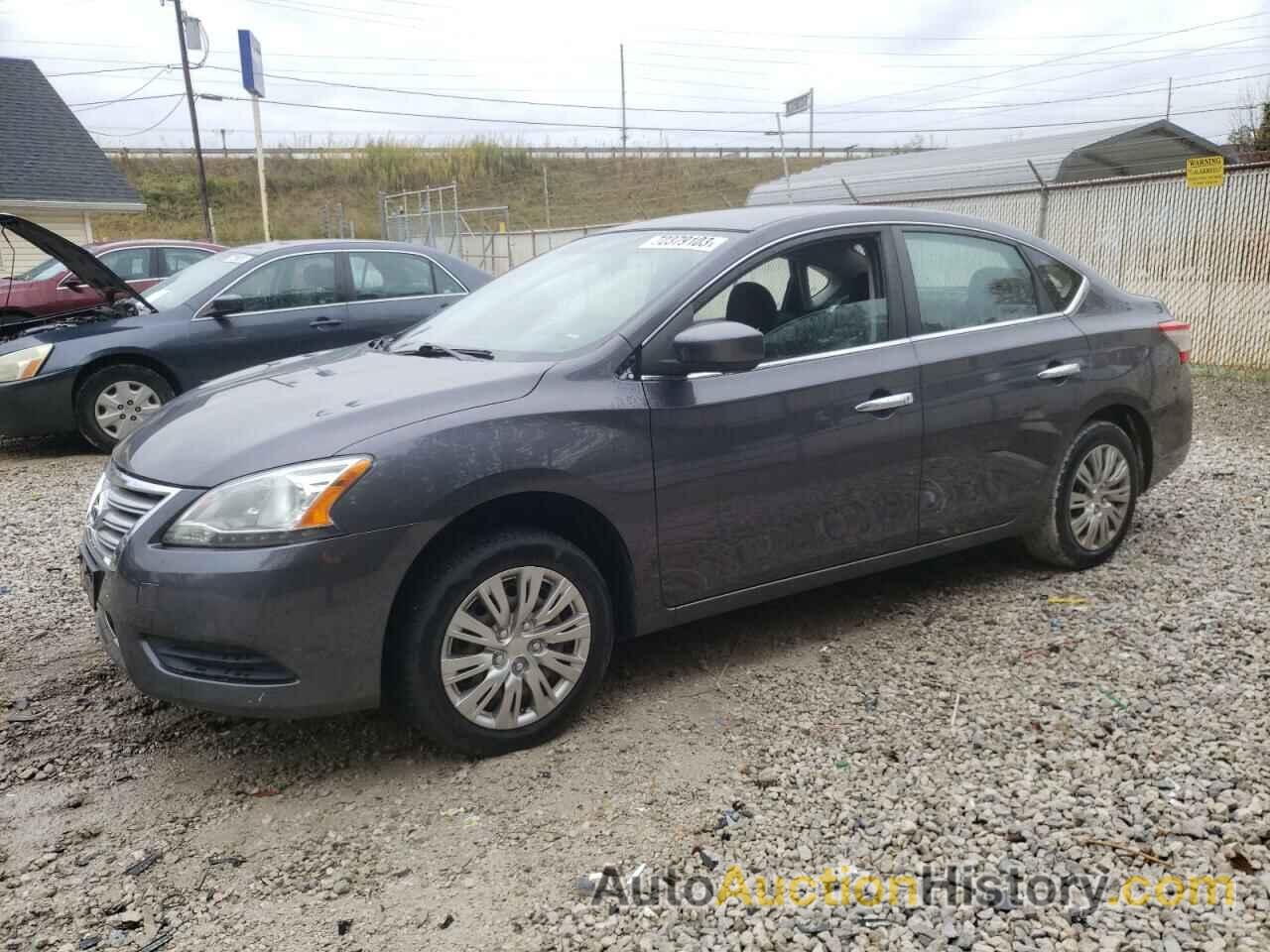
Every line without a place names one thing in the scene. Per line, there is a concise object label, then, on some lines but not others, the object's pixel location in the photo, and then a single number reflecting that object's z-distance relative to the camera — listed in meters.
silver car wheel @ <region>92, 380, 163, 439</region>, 7.89
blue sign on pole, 28.80
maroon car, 10.54
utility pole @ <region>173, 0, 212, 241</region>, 31.20
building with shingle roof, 21.11
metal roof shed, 20.20
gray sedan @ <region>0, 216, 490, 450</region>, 7.70
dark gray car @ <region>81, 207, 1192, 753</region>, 2.94
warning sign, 11.03
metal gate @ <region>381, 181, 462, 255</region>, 28.89
